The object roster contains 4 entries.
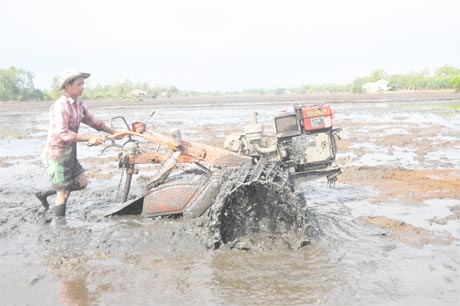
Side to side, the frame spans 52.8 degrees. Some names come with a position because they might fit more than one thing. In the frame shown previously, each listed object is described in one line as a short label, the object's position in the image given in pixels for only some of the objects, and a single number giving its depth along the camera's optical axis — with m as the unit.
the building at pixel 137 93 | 85.19
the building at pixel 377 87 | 89.44
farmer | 5.94
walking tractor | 6.13
